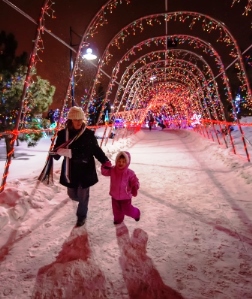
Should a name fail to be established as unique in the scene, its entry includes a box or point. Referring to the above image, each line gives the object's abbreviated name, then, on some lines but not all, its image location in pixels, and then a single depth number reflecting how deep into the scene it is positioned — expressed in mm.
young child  3762
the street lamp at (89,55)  7559
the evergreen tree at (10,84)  12841
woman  3596
